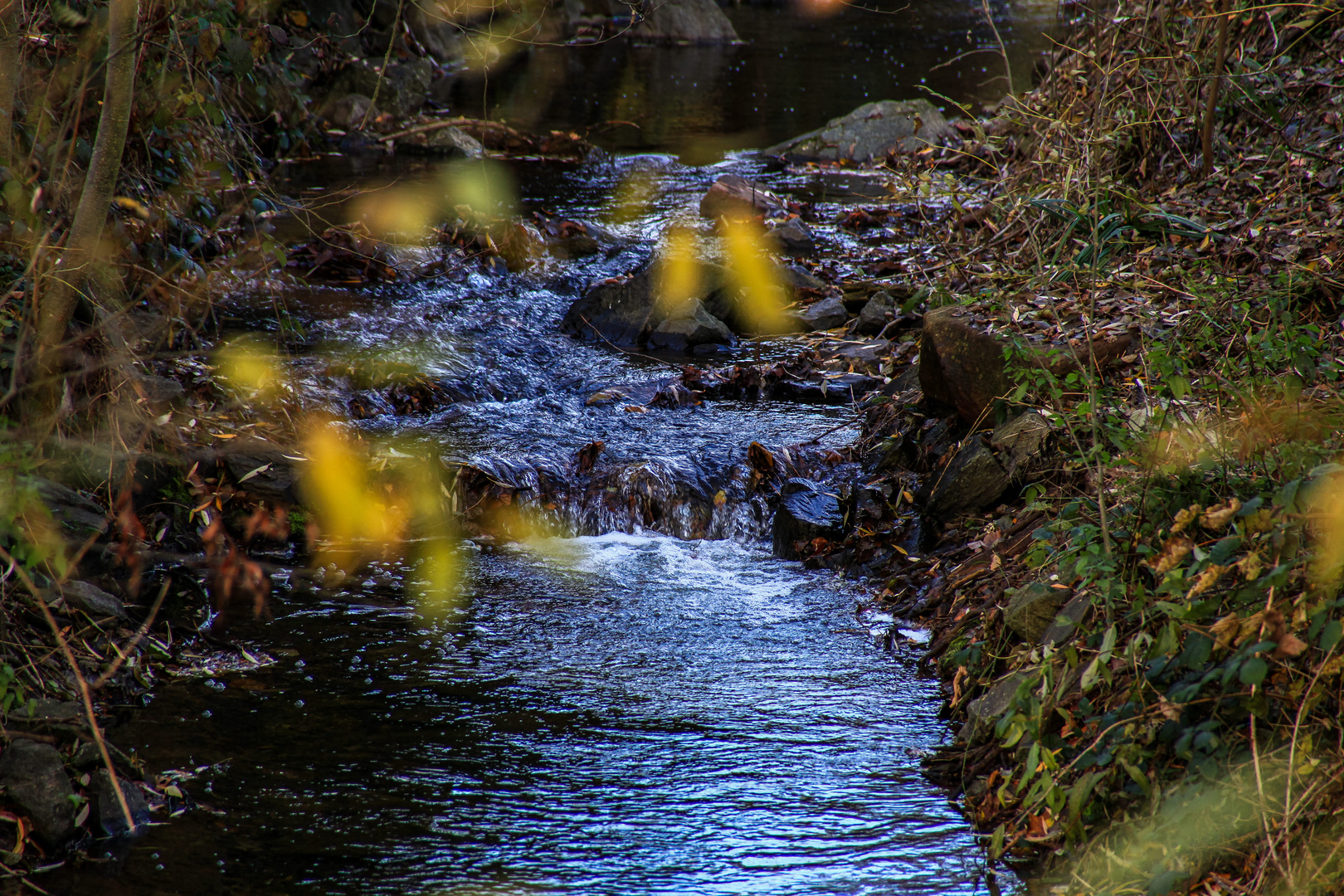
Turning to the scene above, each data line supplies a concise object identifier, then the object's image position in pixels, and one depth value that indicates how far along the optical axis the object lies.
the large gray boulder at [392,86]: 30.16
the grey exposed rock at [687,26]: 51.72
